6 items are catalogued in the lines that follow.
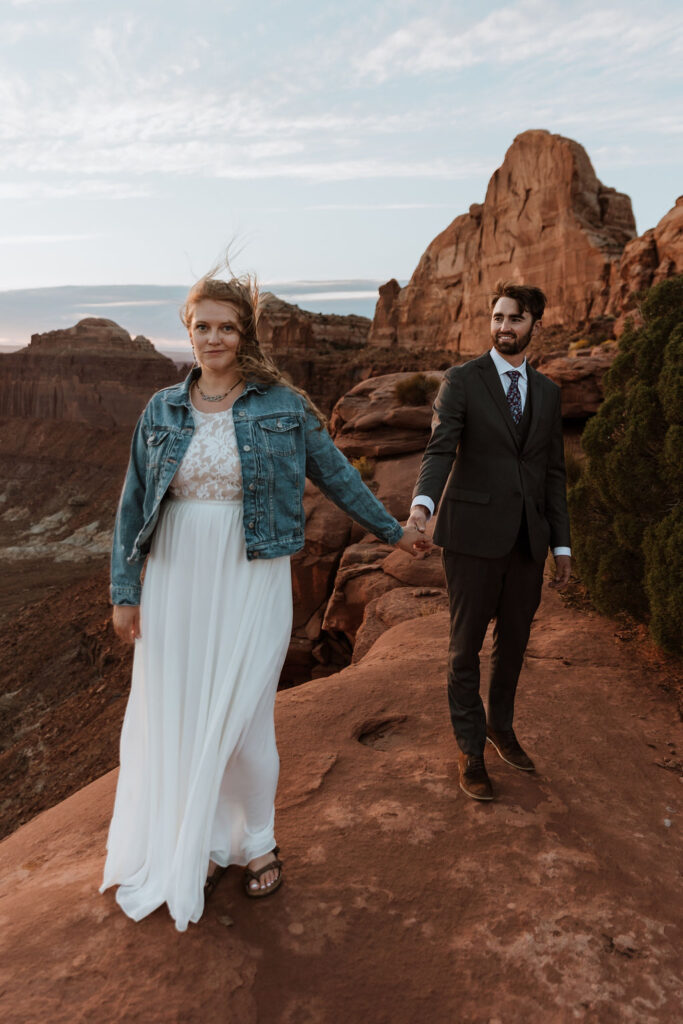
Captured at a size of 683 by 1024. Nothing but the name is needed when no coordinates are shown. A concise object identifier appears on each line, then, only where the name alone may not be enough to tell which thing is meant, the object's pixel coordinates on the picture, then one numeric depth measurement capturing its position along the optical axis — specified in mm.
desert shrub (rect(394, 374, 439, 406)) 16344
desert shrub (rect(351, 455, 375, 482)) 14252
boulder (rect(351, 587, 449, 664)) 7742
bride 2303
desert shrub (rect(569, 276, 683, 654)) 4656
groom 3084
